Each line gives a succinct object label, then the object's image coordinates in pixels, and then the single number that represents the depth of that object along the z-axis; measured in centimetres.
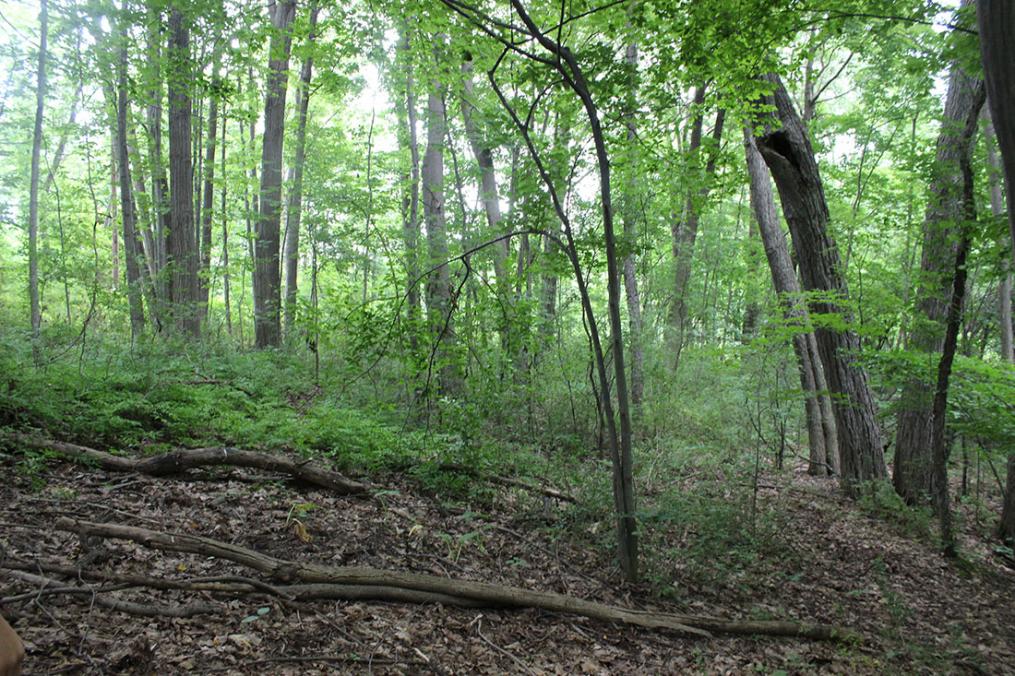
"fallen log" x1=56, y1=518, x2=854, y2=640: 353
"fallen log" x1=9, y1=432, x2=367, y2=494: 462
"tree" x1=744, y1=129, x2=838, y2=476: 876
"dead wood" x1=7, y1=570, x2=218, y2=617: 298
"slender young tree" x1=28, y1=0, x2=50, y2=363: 912
